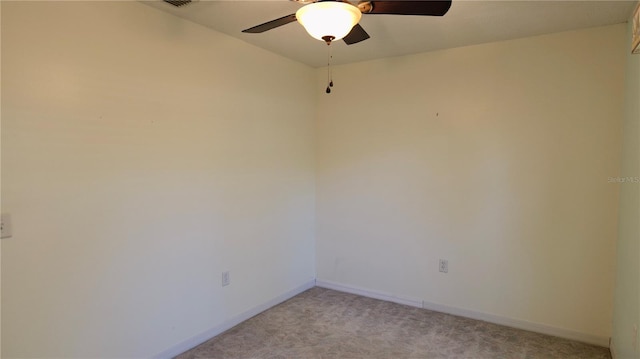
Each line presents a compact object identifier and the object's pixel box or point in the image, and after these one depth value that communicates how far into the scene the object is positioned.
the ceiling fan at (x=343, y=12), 1.54
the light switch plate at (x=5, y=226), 1.79
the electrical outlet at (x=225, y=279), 3.02
